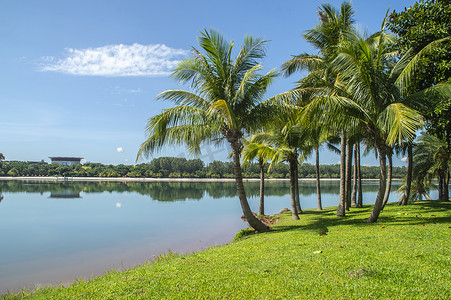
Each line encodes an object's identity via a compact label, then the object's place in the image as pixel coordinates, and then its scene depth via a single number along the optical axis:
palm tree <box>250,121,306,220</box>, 13.27
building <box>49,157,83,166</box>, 168.62
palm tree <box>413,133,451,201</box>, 19.62
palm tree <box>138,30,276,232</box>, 10.20
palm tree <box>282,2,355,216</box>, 12.97
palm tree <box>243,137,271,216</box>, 11.55
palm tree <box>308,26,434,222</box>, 9.19
